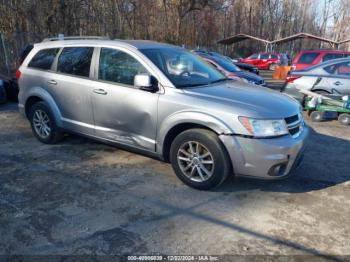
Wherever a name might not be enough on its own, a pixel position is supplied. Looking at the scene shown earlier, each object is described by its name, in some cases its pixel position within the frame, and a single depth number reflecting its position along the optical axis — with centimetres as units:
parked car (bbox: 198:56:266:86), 995
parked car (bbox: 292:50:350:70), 1312
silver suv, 363
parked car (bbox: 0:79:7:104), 874
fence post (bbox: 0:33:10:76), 1321
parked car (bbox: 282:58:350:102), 869
